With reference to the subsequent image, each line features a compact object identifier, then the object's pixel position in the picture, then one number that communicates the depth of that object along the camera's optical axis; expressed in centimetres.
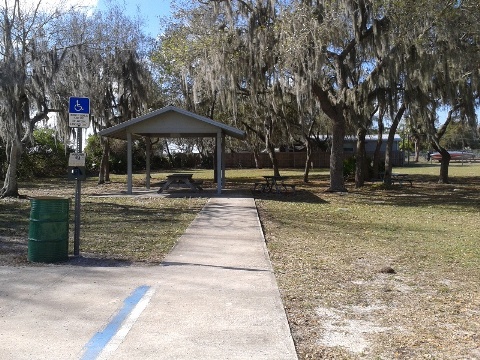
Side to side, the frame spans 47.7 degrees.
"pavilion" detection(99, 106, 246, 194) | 1992
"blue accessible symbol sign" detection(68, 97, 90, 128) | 821
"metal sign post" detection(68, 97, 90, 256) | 819
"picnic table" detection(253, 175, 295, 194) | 2225
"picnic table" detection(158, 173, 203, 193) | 2162
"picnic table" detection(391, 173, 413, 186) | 2622
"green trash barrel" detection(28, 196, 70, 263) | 785
